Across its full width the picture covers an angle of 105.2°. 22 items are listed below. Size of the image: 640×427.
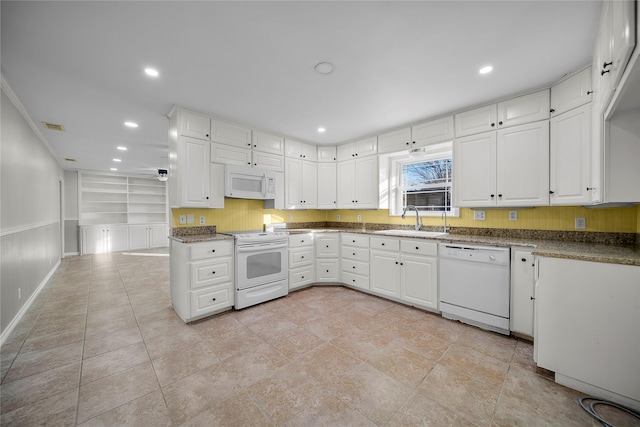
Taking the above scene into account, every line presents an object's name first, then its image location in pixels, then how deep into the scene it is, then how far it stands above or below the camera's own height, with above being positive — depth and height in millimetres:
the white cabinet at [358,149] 3920 +1060
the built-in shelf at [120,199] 7230 +393
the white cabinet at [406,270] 2879 -752
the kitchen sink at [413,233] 3082 -294
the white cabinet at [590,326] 1476 -754
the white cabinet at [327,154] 4449 +1045
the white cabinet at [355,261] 3568 -751
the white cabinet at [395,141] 3492 +1048
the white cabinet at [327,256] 3947 -723
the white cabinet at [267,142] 3604 +1058
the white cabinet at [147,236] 7664 -789
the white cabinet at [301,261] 3682 -764
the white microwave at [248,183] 3250 +408
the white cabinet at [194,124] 2930 +1075
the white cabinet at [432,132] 3096 +1051
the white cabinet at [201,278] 2701 -775
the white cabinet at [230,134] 3189 +1060
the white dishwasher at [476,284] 2383 -763
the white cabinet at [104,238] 6952 -792
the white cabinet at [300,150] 4039 +1058
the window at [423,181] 3475 +474
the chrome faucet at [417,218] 3456 -99
